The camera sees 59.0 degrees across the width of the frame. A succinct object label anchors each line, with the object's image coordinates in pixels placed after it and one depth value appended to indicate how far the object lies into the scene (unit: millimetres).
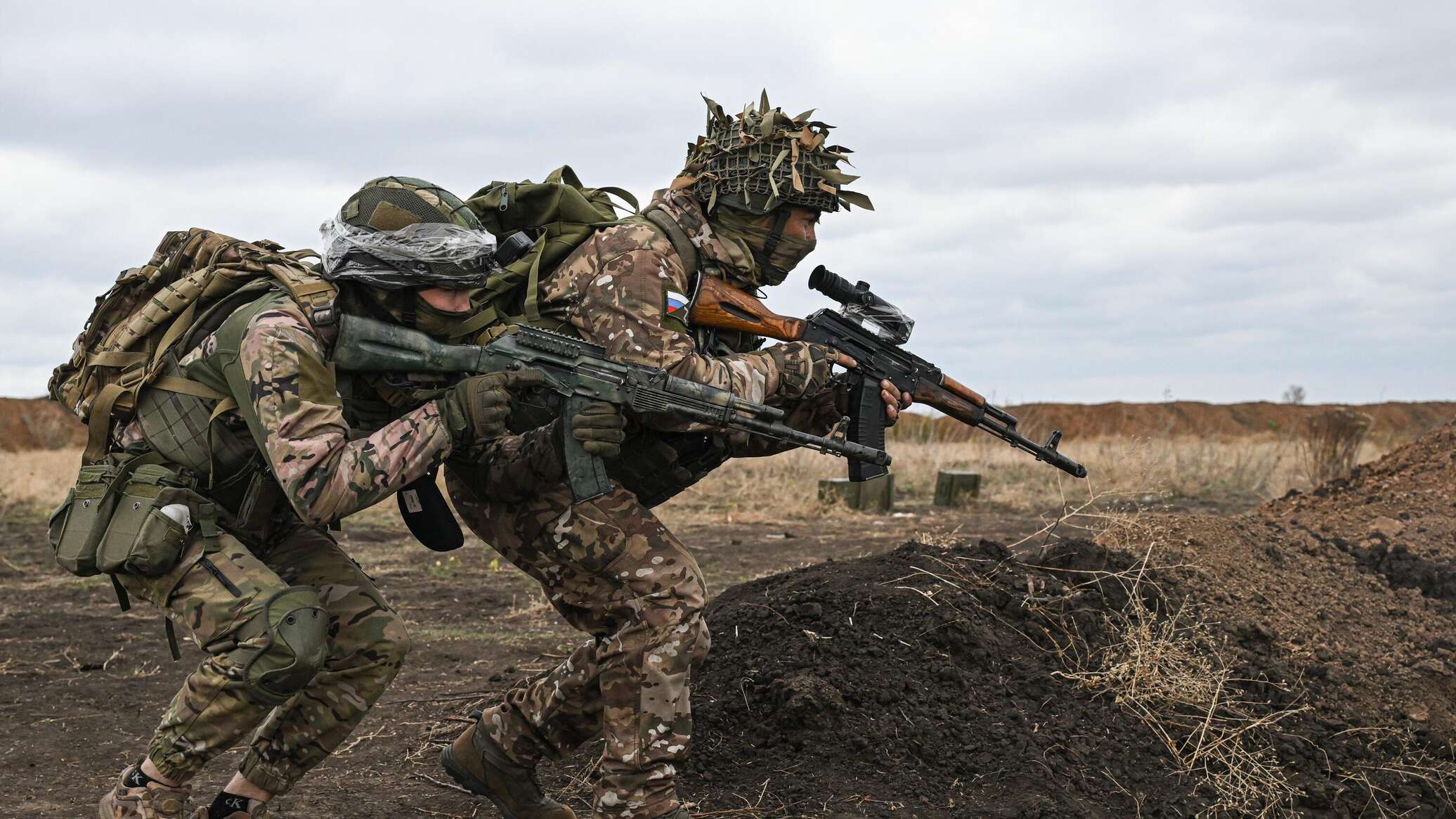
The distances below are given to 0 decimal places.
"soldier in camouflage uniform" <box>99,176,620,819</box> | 3596
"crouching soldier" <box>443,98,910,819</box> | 4012
